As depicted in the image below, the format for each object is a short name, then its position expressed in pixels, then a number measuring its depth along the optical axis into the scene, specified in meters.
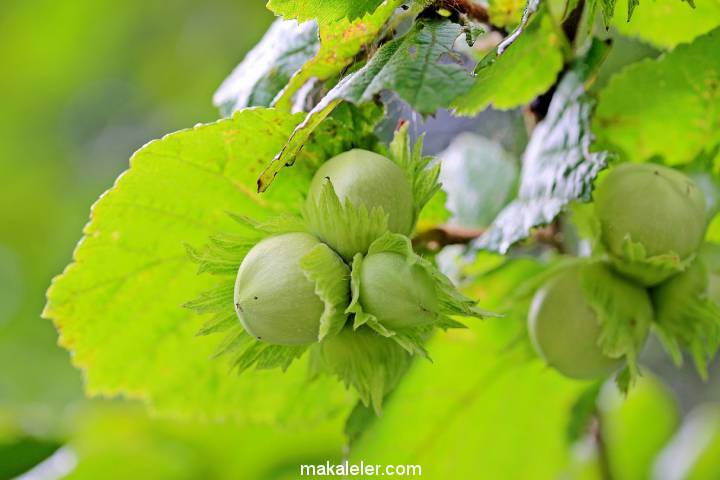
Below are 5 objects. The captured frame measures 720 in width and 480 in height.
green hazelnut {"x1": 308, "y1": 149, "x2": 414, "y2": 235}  0.37
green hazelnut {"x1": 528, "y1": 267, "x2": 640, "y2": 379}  0.40
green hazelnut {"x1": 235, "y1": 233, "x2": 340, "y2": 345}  0.37
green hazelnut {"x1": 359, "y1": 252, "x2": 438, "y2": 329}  0.37
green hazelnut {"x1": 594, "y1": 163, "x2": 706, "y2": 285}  0.40
